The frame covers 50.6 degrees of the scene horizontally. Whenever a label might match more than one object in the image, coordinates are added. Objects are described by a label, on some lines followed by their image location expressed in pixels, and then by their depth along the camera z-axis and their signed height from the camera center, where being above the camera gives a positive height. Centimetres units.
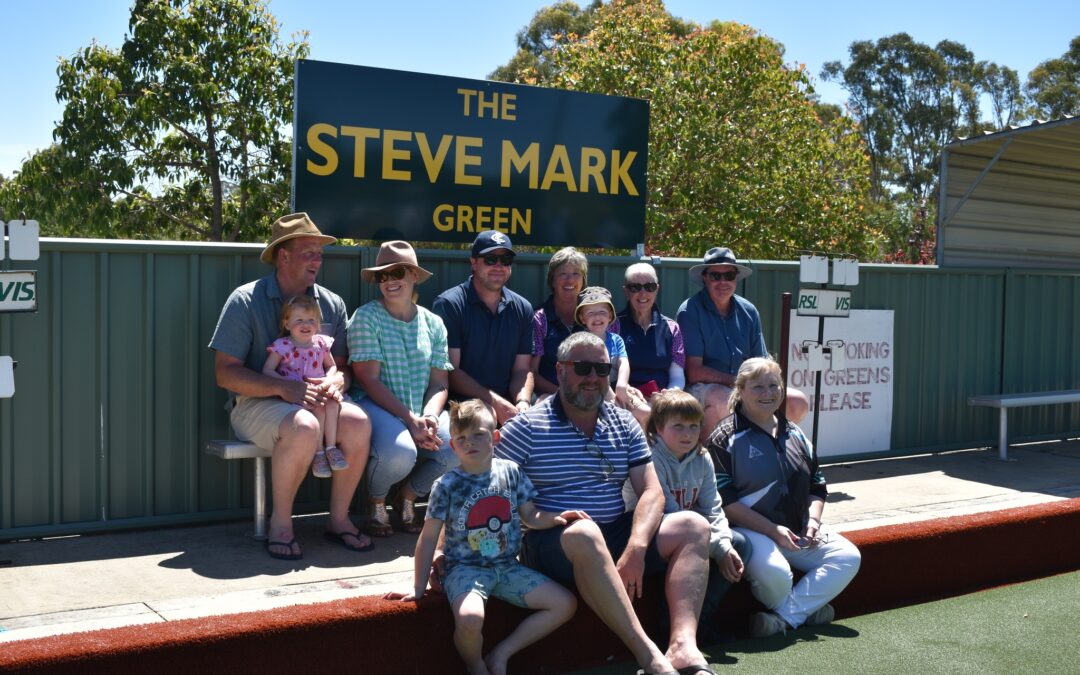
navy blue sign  694 +91
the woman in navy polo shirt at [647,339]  698 -22
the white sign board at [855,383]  894 -61
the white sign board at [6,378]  517 -40
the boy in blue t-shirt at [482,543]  419 -91
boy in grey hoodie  477 -76
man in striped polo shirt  440 -75
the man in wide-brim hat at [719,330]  738 -17
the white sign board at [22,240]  550 +24
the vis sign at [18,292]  543 -1
